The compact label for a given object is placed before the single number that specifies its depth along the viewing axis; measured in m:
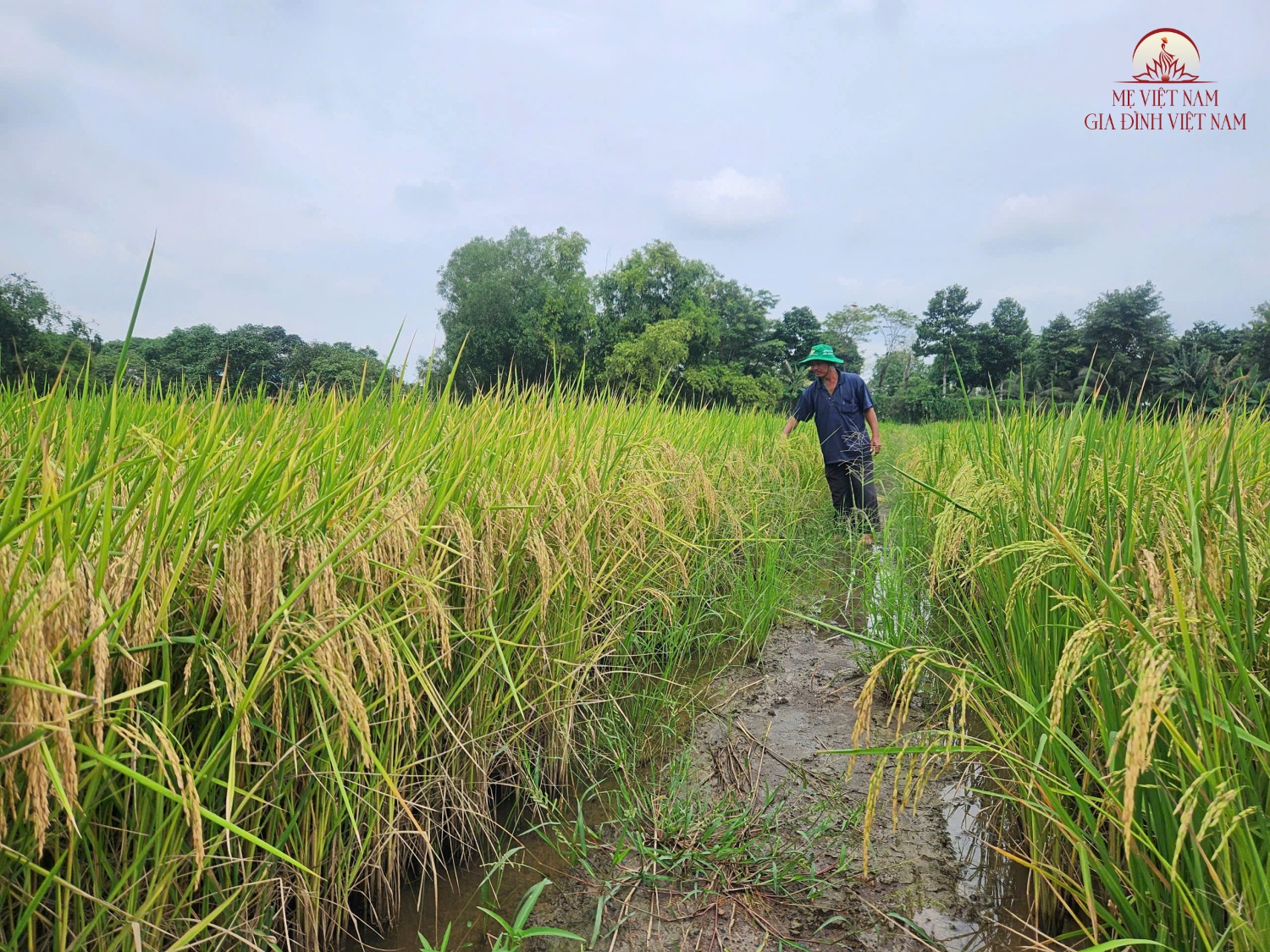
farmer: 5.76
